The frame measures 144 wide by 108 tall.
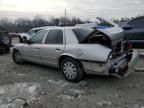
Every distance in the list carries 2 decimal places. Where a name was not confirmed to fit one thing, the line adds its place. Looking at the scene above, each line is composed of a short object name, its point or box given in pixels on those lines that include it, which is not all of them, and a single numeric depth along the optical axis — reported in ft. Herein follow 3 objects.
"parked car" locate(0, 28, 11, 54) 19.31
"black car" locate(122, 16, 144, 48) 13.99
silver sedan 8.51
